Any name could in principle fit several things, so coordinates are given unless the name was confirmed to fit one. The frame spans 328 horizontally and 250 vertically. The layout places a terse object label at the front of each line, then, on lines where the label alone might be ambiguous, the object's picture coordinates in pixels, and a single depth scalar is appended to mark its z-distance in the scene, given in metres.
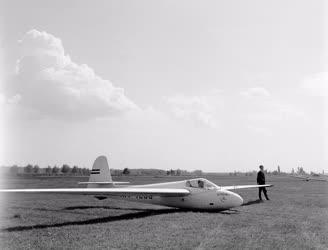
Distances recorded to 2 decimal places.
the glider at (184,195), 15.46
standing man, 23.41
